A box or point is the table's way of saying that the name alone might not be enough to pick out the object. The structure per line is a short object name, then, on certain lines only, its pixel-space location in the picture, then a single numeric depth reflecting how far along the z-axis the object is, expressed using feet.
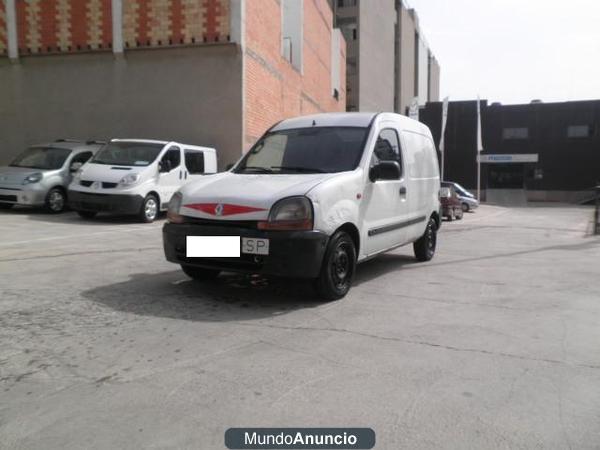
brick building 54.70
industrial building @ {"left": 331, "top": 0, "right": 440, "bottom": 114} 154.51
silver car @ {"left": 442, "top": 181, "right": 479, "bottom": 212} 89.61
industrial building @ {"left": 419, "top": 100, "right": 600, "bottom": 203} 145.28
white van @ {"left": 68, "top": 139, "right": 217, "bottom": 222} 38.09
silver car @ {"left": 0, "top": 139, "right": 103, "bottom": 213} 41.19
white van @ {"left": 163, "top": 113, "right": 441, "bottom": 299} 16.28
